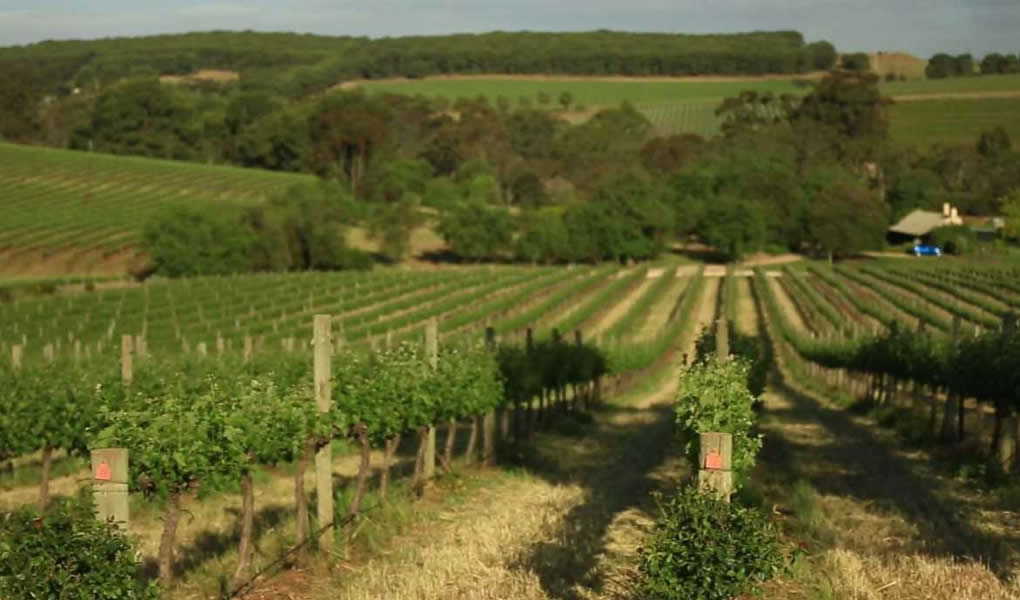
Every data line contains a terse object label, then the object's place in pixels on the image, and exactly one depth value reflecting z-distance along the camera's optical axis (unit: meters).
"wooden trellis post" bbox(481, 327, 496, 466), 16.86
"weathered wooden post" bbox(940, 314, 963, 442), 18.66
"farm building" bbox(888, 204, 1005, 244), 87.75
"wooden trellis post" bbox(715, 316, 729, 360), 11.50
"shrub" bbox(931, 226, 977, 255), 78.25
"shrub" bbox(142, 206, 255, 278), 72.75
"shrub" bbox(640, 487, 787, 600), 7.55
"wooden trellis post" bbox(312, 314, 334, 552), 11.38
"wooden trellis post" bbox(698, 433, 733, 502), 8.25
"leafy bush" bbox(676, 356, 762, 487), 9.70
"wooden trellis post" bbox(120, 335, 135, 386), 16.84
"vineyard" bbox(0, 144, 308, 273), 77.06
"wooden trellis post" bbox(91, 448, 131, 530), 8.31
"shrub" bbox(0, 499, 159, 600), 7.43
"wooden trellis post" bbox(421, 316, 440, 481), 14.77
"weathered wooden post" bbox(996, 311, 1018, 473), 15.93
